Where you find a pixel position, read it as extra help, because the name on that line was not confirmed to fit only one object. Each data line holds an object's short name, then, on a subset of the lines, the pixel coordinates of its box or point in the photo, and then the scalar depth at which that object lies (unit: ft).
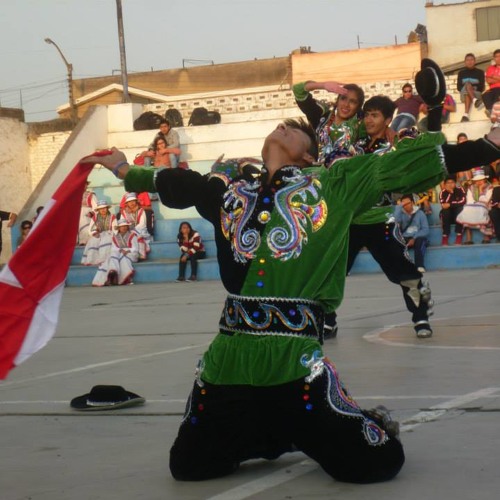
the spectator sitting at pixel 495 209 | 63.87
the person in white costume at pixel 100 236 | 71.61
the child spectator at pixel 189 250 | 67.92
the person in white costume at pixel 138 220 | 72.34
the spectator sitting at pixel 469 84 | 80.43
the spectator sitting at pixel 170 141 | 79.77
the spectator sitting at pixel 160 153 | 78.89
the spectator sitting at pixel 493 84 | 75.29
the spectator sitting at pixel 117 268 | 69.21
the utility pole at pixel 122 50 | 98.84
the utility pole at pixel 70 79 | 148.77
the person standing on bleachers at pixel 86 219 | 78.28
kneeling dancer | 15.55
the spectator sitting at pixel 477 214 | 65.31
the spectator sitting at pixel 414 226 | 62.96
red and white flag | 17.72
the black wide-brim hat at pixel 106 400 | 21.72
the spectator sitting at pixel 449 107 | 80.64
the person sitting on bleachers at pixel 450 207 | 65.83
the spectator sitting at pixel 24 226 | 79.08
